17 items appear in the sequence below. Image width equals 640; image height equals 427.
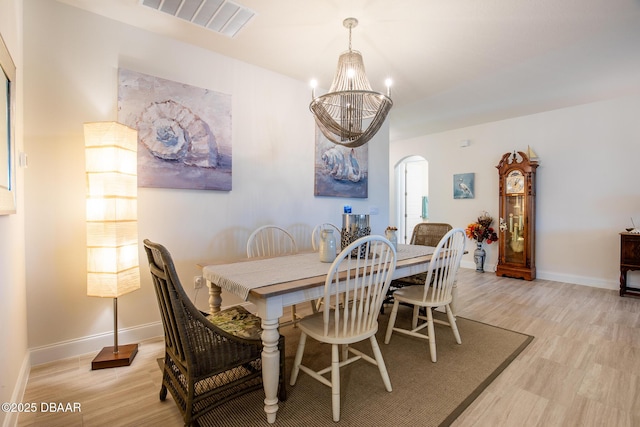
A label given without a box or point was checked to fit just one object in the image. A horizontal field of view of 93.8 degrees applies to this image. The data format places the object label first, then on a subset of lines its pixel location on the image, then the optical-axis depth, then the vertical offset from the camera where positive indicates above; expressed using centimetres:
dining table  146 -41
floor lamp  198 -3
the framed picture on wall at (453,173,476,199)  532 +40
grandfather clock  448 -14
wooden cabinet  356 -60
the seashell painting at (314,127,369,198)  363 +48
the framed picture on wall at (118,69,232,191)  240 +67
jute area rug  154 -108
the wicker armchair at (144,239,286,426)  135 -72
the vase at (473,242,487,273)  505 -84
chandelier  210 +70
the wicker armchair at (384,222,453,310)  286 -32
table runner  159 -39
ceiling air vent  210 +144
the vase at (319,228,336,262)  205 -26
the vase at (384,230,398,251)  241 -22
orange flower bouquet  495 -40
